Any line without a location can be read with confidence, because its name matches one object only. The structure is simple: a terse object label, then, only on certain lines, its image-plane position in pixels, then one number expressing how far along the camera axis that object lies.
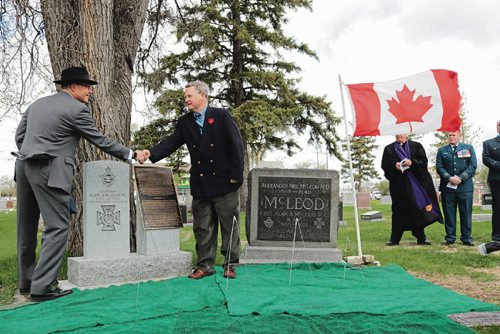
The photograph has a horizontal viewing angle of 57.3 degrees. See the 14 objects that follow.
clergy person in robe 8.61
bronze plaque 5.86
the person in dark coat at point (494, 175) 8.49
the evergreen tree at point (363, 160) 57.19
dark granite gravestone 6.78
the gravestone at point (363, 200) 27.47
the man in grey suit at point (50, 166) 4.64
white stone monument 5.30
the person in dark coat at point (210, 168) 5.70
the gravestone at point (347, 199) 34.84
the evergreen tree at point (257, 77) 22.89
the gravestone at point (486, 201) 20.06
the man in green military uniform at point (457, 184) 8.68
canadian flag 6.83
